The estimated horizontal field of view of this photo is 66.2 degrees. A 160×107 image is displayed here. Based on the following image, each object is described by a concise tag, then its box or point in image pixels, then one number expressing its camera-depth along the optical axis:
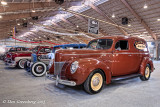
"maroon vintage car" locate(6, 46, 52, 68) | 8.40
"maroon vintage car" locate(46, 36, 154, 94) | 3.30
